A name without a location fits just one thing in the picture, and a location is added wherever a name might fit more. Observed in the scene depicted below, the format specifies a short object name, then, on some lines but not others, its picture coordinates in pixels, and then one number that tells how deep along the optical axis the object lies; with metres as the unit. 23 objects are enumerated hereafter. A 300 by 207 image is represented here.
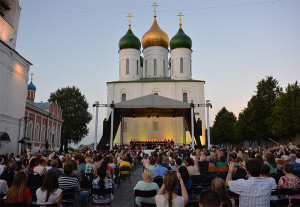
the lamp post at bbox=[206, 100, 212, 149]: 22.84
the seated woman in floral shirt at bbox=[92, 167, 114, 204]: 5.11
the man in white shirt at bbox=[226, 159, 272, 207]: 3.49
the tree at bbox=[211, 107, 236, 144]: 56.34
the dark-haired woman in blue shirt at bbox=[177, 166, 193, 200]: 5.36
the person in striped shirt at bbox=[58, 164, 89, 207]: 5.06
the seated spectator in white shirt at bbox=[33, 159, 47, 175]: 6.57
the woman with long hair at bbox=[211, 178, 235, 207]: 3.16
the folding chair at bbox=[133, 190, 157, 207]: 4.49
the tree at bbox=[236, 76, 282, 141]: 36.78
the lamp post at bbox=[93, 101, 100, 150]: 22.45
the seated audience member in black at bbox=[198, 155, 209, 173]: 7.81
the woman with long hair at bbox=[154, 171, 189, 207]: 3.32
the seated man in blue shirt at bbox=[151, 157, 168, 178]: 6.48
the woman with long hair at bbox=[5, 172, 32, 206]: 3.83
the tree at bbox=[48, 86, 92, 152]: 43.47
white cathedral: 35.31
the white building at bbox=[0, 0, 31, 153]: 18.61
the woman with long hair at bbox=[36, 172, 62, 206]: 4.11
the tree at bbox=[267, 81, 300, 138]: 29.85
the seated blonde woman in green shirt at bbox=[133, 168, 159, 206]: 4.55
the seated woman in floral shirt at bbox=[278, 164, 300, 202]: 4.62
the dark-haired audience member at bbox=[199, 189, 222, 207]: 2.42
